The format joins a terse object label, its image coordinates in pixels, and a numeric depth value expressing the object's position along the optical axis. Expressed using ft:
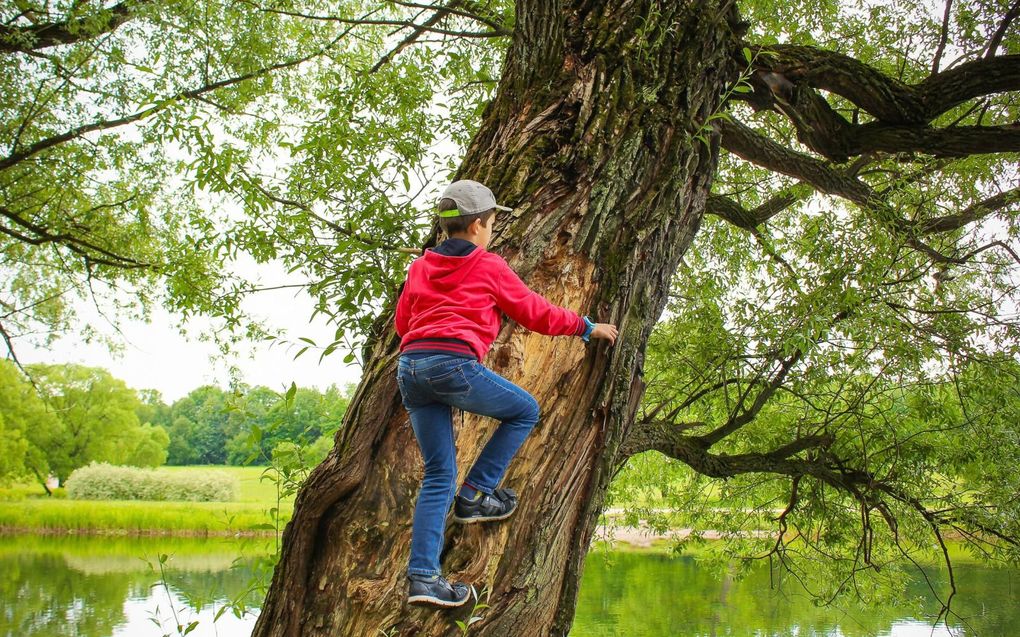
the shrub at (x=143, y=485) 61.11
